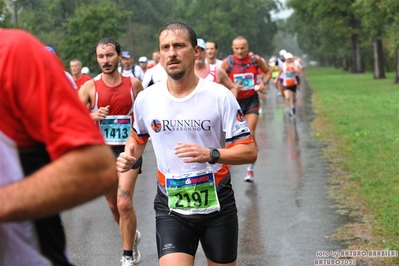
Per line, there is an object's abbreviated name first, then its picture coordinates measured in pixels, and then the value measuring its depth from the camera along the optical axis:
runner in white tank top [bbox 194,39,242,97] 9.11
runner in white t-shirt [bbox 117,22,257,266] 4.38
